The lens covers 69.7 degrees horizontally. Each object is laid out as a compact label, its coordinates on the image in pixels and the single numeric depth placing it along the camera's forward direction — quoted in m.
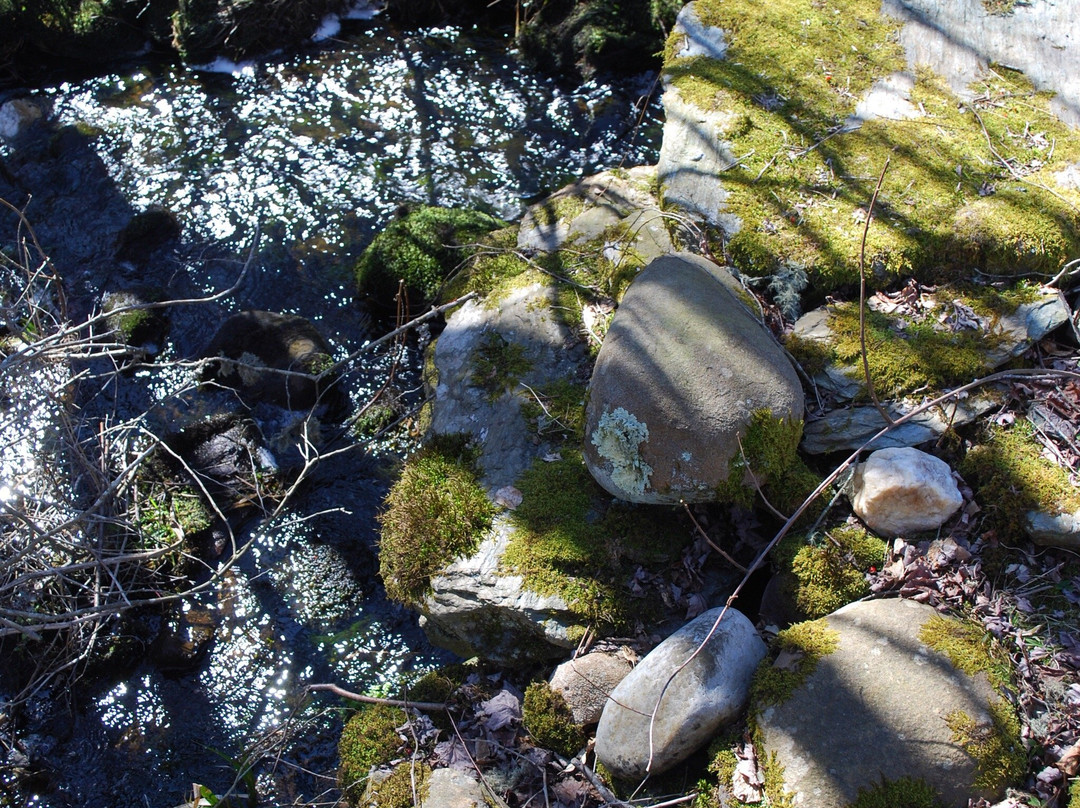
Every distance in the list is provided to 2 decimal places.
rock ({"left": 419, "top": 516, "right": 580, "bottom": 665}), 3.99
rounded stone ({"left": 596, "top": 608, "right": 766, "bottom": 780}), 3.29
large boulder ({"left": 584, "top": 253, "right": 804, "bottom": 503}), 3.62
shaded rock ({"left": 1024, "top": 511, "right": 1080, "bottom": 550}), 3.39
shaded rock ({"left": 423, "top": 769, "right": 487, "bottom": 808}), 3.64
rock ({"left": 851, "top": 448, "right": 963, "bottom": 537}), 3.56
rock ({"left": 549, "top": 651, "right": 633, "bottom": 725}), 3.71
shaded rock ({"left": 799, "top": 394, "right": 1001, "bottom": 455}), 3.86
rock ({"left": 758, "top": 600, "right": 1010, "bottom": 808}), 2.97
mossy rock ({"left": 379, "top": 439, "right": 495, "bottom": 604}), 4.28
